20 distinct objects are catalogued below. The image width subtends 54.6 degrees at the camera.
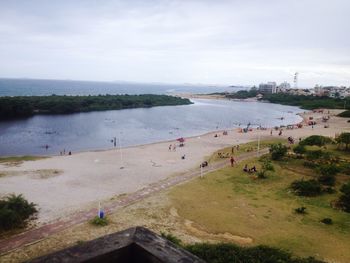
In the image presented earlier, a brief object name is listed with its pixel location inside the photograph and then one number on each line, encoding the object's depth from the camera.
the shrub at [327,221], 20.59
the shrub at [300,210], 22.19
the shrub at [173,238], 16.69
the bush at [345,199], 23.18
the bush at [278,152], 37.00
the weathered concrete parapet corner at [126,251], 4.09
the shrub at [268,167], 31.52
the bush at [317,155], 35.53
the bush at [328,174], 28.03
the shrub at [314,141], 41.16
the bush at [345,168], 30.82
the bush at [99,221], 19.69
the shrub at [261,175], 30.00
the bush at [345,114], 88.50
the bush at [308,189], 25.91
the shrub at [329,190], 26.25
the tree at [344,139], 40.41
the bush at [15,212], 18.89
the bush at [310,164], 33.19
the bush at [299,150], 37.34
